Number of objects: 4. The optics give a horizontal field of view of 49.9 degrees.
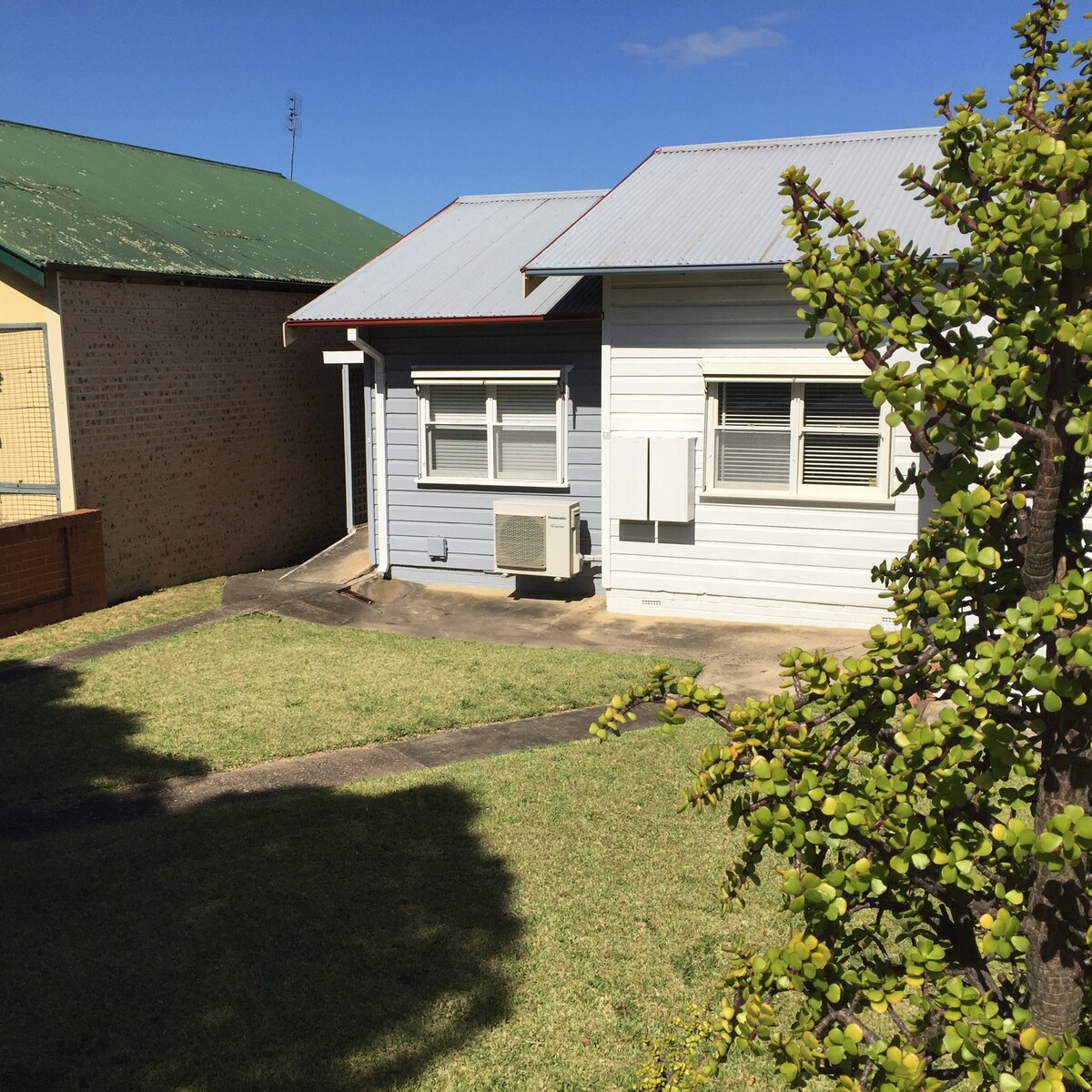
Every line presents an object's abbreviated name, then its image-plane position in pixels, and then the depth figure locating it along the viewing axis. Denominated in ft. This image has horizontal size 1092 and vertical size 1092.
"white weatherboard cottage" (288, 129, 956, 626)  39.55
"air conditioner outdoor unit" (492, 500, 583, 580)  44.47
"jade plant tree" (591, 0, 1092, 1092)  8.35
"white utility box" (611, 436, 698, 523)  40.63
